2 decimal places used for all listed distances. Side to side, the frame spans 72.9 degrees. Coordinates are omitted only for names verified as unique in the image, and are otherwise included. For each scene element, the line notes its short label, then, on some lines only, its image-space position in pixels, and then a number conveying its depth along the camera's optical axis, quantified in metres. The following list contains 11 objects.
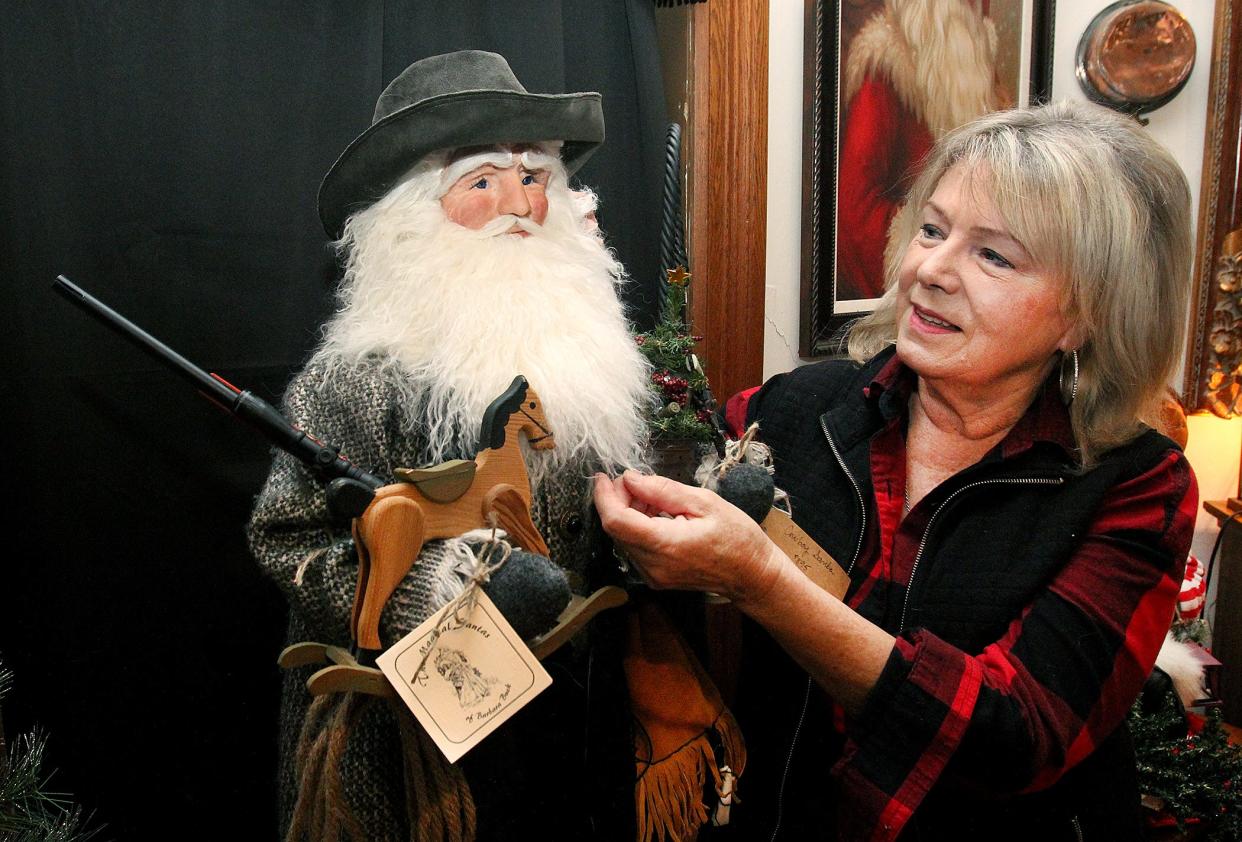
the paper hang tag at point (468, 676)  0.69
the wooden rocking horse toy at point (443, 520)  0.71
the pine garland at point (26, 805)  0.87
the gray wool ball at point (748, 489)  0.92
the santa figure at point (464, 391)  0.82
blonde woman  0.91
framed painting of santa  1.72
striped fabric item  1.89
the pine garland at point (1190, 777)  1.58
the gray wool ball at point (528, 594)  0.72
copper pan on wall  2.00
